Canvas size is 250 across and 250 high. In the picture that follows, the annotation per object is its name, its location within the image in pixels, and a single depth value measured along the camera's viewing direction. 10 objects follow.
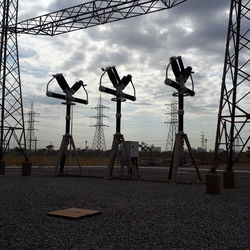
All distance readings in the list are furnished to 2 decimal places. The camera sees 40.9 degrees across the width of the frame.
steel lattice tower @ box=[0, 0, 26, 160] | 19.22
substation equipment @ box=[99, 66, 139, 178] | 17.09
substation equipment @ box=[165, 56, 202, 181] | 14.82
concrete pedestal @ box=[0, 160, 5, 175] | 19.42
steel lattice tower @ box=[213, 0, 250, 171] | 13.84
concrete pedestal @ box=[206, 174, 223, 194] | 11.45
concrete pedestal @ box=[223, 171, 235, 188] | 13.72
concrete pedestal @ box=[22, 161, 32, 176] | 19.09
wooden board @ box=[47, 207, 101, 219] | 7.09
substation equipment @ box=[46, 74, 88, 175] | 18.72
